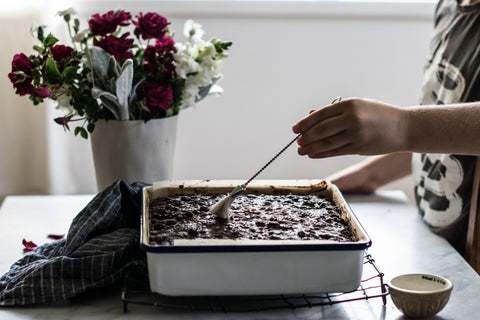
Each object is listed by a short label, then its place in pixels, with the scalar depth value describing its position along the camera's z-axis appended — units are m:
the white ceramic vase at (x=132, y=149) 1.40
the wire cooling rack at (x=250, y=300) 1.01
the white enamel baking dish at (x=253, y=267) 0.95
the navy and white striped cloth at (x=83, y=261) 1.04
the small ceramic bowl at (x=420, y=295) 0.98
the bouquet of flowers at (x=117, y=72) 1.31
